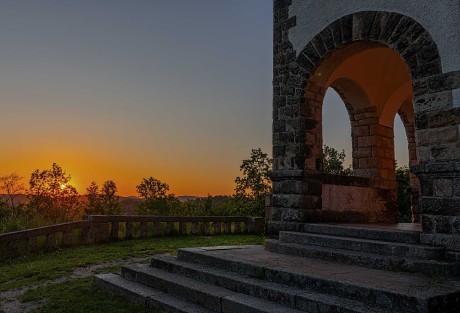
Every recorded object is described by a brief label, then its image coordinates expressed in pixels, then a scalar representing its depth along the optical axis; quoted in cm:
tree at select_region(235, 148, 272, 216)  1992
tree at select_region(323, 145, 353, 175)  2054
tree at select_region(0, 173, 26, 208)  2138
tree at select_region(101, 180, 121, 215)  2119
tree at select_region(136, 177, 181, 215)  2178
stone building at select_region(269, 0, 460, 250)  493
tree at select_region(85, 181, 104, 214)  1885
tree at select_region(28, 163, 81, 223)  2224
